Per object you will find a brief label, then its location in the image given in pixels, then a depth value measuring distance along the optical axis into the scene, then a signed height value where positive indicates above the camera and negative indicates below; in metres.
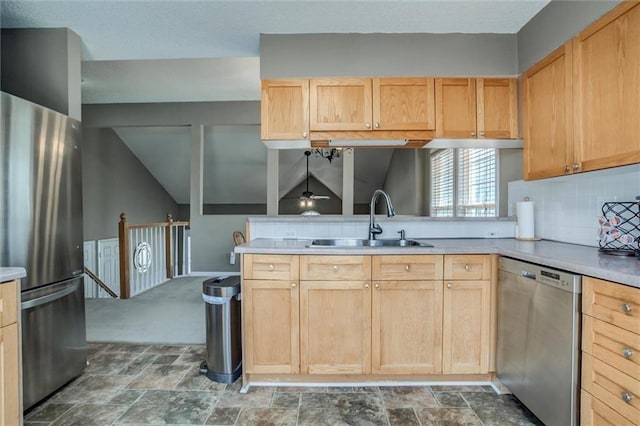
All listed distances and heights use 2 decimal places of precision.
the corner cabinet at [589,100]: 1.50 +0.60
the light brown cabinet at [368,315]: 2.01 -0.67
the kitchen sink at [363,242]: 2.45 -0.26
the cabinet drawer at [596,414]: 1.24 -0.83
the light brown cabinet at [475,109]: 2.40 +0.76
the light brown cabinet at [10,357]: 1.31 -0.62
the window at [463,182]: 3.12 +0.32
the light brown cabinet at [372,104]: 2.39 +0.80
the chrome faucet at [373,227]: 2.46 -0.14
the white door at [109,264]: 5.38 -0.93
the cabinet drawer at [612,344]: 1.18 -0.54
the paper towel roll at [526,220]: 2.40 -0.08
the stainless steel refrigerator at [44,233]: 1.73 -0.13
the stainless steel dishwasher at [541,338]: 1.41 -0.66
